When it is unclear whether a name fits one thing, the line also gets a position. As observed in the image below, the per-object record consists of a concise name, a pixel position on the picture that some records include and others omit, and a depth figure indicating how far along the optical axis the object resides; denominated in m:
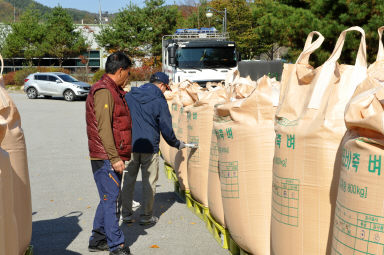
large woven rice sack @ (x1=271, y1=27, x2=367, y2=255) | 2.86
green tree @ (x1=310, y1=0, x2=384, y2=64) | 12.91
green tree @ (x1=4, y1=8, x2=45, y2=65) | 47.72
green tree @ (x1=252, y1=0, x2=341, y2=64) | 14.16
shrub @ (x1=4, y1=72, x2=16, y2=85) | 41.72
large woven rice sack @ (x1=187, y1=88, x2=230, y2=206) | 5.33
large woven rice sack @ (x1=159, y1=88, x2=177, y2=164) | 8.17
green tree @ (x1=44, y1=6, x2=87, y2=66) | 46.97
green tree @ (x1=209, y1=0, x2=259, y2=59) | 34.34
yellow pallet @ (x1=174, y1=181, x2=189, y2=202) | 6.81
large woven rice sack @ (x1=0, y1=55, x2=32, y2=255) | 3.91
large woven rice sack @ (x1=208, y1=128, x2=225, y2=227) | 4.66
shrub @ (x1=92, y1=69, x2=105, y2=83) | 35.66
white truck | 15.62
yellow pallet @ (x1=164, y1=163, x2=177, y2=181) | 7.57
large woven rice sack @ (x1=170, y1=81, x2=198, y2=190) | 6.35
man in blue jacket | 5.64
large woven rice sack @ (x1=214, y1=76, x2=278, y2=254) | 3.76
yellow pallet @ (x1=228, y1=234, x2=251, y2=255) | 4.28
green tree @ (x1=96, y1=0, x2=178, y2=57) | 41.91
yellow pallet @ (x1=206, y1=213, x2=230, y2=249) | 4.63
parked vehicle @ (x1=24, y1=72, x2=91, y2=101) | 27.30
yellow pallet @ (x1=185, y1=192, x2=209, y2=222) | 5.44
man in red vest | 4.42
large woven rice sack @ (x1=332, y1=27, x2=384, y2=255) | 2.26
